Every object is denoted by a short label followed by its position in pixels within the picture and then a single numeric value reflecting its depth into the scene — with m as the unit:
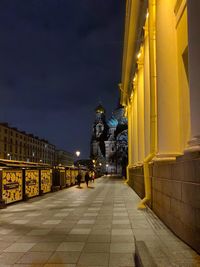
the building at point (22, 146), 61.51
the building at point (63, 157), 103.81
